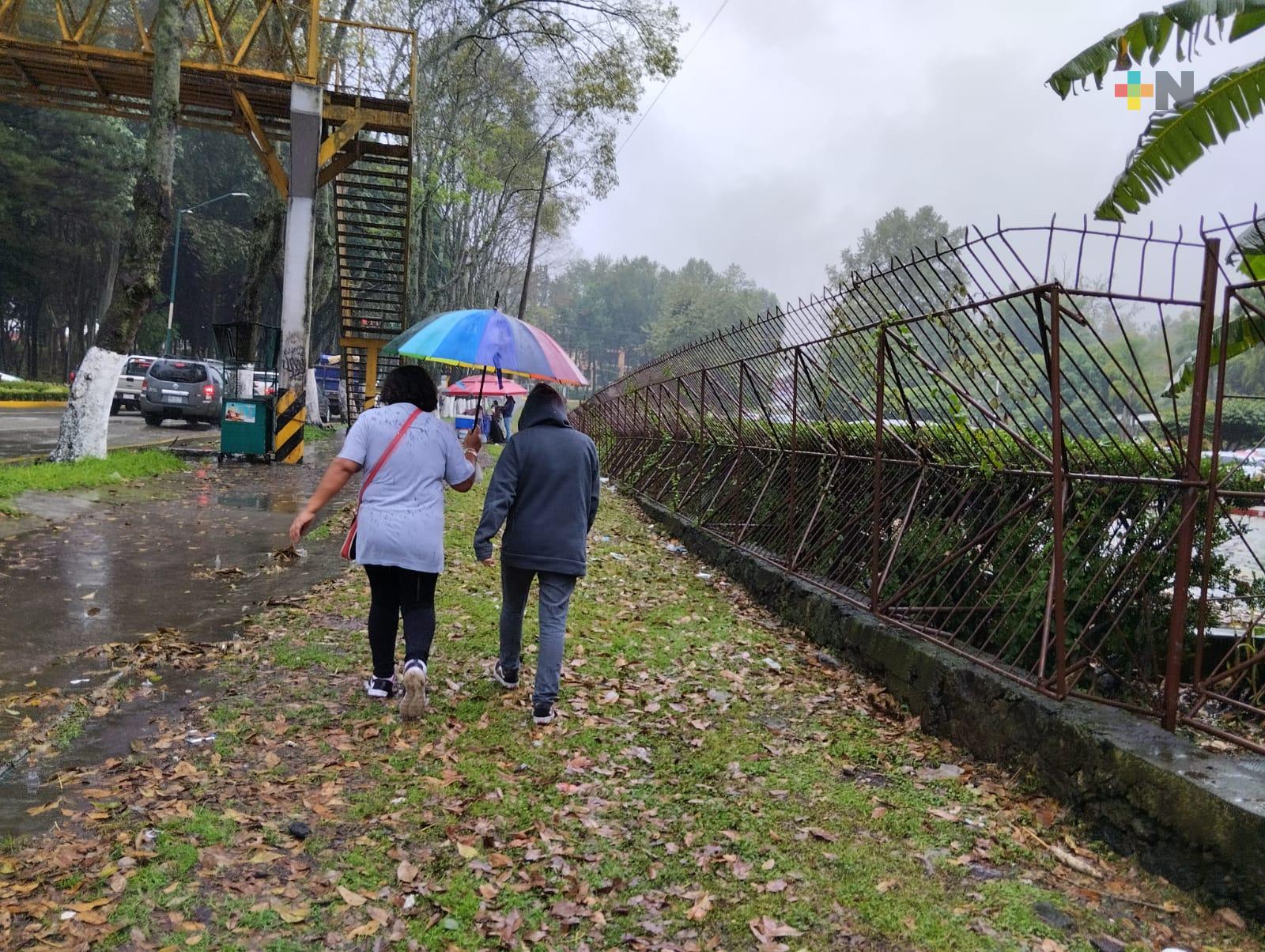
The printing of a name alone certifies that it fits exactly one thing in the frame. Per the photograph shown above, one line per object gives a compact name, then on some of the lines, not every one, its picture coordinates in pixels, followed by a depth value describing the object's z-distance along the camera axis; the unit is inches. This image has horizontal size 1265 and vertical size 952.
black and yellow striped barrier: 602.5
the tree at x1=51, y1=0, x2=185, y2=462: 458.6
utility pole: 1175.6
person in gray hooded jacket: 181.9
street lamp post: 1457.7
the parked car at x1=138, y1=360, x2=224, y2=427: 863.7
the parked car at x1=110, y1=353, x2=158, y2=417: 1056.8
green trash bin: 590.9
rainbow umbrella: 191.0
